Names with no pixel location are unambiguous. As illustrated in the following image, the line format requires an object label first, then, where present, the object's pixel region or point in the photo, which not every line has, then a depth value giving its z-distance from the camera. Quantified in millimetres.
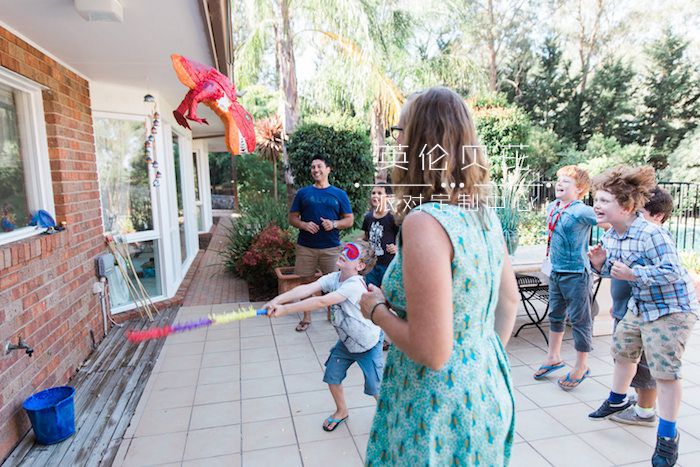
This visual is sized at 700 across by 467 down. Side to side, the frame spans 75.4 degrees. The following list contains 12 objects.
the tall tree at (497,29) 18562
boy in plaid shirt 2312
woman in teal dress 1014
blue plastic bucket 2596
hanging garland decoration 4250
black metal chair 4231
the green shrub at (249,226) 6913
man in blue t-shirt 4523
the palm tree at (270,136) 9945
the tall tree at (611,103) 17141
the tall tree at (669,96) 16219
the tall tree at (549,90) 18281
